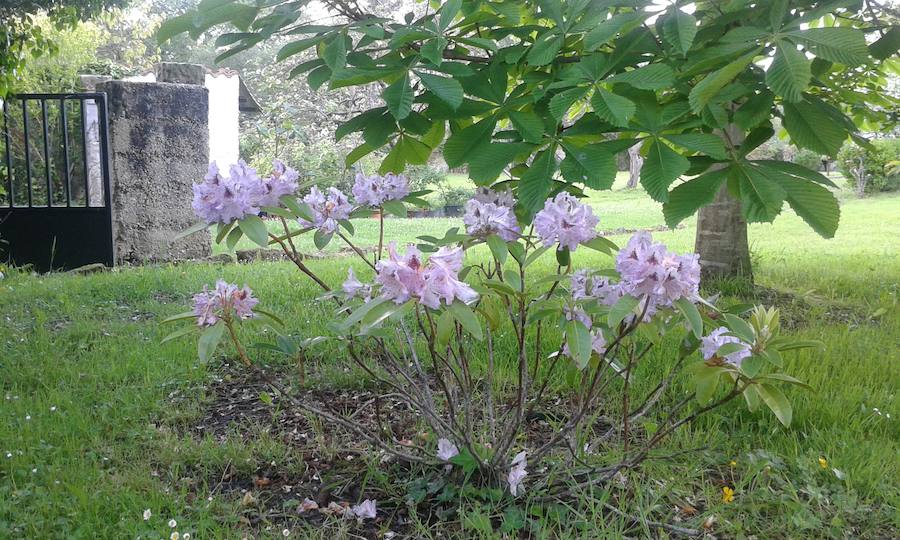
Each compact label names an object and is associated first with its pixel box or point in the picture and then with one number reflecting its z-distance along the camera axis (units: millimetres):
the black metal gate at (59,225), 6272
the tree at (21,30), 5301
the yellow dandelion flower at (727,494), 1933
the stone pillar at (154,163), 6551
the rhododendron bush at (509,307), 1375
